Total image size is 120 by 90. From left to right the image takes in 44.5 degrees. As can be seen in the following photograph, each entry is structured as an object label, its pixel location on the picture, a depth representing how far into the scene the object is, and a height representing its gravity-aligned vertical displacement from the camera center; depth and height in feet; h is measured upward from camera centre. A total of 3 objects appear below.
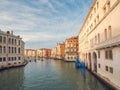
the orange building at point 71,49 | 269.85 +8.29
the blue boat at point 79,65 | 140.38 -11.40
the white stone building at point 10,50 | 140.77 +3.85
